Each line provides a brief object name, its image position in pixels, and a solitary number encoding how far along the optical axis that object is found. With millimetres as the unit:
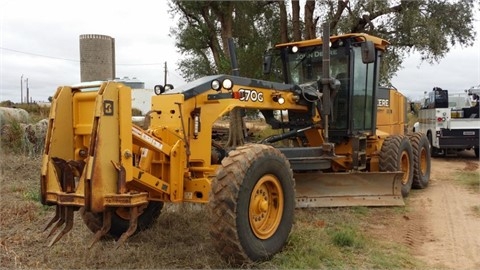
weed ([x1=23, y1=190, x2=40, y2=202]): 7605
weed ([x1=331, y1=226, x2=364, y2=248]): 5492
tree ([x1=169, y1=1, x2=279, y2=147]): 14635
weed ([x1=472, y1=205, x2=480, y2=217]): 7500
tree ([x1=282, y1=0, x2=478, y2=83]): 15000
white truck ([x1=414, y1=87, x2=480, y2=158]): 14852
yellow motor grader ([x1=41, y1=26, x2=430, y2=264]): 4293
